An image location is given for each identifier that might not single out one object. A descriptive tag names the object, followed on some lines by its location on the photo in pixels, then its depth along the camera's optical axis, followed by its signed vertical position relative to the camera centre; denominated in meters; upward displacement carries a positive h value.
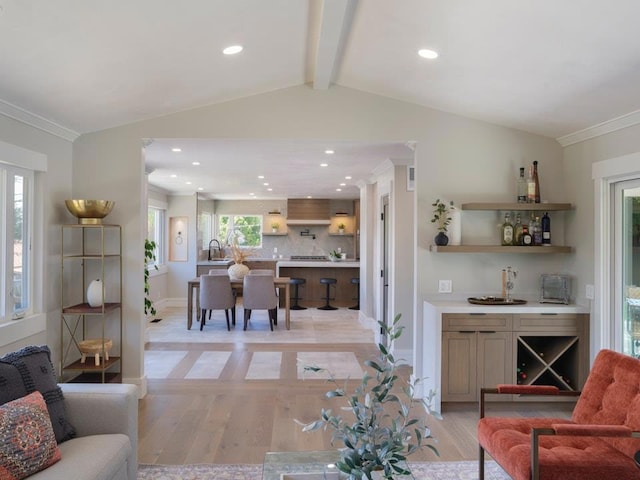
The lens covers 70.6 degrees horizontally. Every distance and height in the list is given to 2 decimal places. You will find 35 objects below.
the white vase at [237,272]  7.44 -0.45
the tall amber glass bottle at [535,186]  4.05 +0.51
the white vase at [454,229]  4.05 +0.13
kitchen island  9.61 -0.85
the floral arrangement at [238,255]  7.64 -0.18
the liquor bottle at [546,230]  4.07 +0.12
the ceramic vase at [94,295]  3.90 -0.43
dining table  7.19 -0.73
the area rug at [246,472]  2.76 -1.42
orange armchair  2.06 -0.99
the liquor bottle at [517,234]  4.09 +0.08
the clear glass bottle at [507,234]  4.09 +0.08
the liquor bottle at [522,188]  4.10 +0.50
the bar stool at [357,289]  9.23 -0.96
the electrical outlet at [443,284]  4.14 -0.38
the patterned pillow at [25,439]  1.87 -0.84
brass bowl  3.77 +0.31
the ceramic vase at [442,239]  4.00 +0.04
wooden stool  3.84 -0.87
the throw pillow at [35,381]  2.15 -0.67
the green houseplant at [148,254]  5.04 -0.11
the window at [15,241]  3.29 +0.04
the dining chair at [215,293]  7.11 -0.77
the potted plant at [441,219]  4.01 +0.22
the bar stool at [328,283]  9.10 -0.79
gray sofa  2.17 -0.97
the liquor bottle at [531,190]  4.05 +0.48
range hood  10.96 +0.86
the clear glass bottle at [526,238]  4.03 +0.05
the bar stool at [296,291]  9.23 -0.99
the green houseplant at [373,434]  1.49 -0.65
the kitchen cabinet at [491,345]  3.79 -0.86
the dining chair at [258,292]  7.08 -0.75
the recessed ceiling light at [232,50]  3.01 +1.32
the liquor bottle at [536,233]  4.09 +0.09
